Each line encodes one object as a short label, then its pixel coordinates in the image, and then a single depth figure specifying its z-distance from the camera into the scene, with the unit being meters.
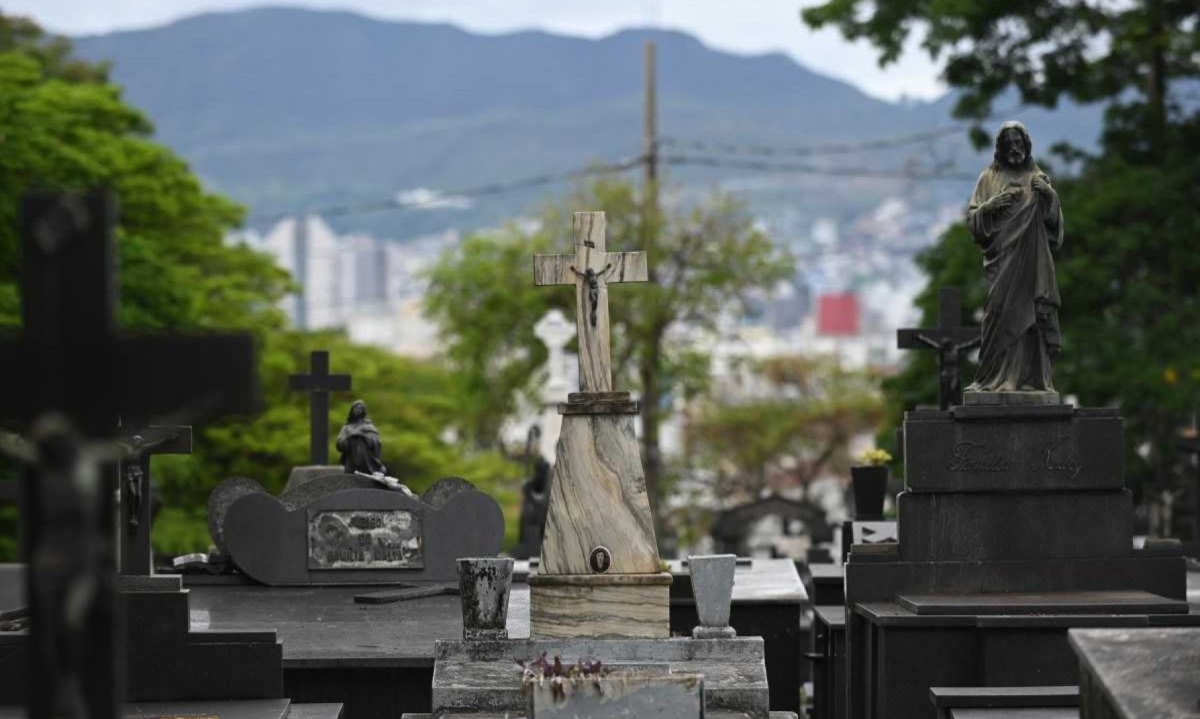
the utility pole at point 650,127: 53.66
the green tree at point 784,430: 74.06
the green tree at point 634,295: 56.03
